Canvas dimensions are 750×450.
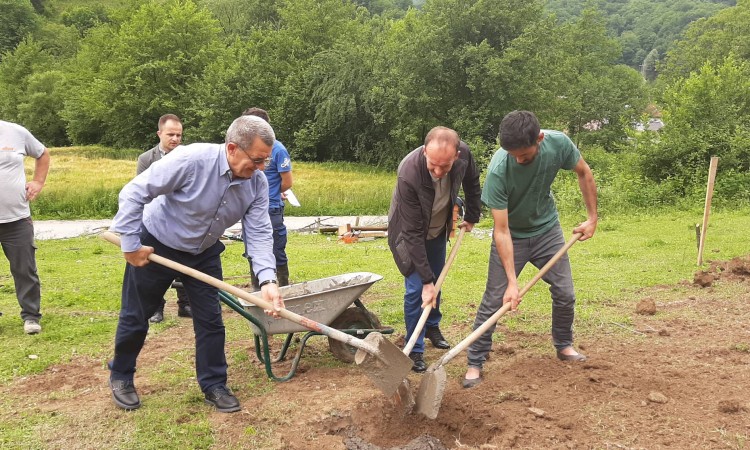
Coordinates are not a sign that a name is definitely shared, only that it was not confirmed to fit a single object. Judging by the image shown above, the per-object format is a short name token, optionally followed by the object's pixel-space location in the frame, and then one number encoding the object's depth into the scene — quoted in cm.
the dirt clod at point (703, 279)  689
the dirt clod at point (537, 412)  364
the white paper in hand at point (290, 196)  651
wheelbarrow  412
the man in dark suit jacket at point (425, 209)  392
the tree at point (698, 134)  1638
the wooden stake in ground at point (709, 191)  722
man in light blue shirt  342
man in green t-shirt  384
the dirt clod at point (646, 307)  582
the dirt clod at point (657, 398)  372
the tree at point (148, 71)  4141
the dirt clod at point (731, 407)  351
